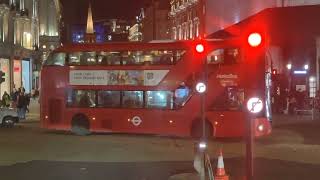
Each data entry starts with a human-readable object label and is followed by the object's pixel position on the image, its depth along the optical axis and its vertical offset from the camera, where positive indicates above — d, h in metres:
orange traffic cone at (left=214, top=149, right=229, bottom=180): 11.76 -1.44
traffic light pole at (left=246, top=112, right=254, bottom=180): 9.05 -0.76
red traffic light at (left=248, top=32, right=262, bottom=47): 9.12 +0.77
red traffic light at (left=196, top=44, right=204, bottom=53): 13.45 +0.96
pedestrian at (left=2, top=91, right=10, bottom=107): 37.16 -0.34
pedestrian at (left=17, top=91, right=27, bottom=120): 36.90 -0.58
